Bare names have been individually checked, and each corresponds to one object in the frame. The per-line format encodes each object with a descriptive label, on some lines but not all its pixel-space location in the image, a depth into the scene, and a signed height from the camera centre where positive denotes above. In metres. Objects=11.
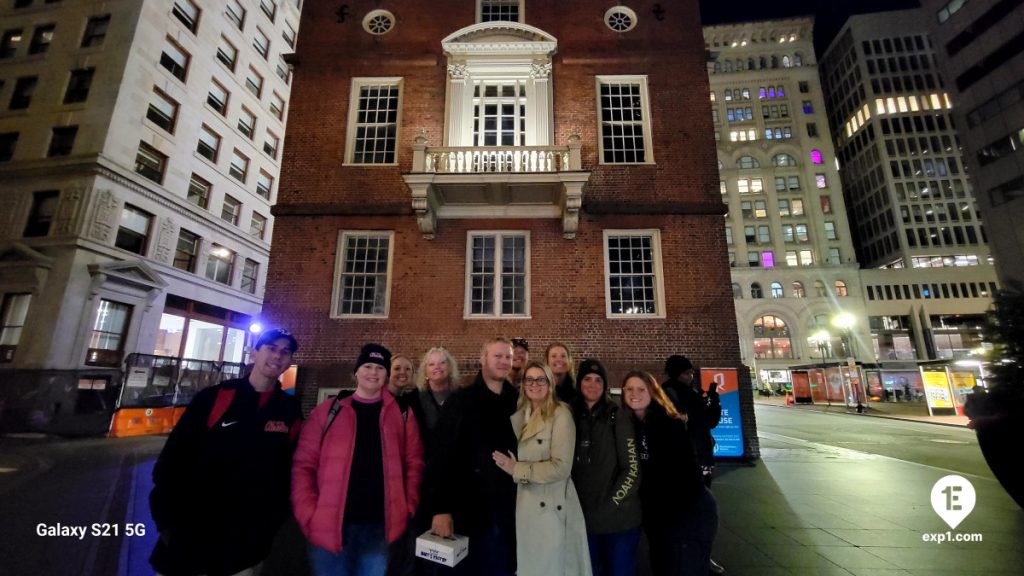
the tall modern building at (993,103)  27.11 +18.49
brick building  10.66 +4.72
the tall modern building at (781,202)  53.41 +23.54
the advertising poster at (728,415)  9.41 -0.98
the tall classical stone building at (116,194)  16.52 +8.29
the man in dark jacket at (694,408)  4.81 -0.42
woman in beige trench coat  2.87 -0.87
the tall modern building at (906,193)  54.69 +25.89
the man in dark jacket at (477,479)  3.06 -0.79
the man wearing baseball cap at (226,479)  2.52 -0.69
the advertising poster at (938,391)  22.22 -0.97
